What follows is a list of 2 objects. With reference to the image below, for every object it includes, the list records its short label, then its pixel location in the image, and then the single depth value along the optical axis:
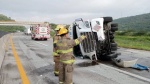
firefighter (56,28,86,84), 2.93
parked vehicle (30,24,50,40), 18.20
